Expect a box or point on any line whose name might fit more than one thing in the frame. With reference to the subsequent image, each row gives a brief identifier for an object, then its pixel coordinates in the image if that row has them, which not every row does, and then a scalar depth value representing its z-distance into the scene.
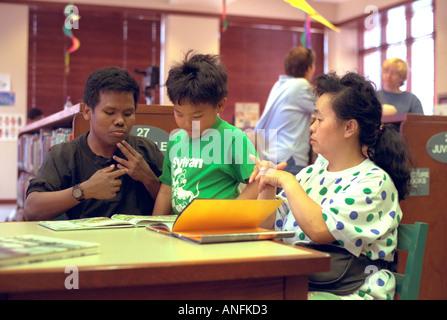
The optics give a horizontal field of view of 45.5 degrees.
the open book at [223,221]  1.04
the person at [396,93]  3.53
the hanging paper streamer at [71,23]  7.01
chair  1.17
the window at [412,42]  7.00
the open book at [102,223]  1.25
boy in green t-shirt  1.61
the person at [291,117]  3.33
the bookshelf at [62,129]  2.16
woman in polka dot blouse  1.22
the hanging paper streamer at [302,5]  2.58
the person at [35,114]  6.42
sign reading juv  2.71
